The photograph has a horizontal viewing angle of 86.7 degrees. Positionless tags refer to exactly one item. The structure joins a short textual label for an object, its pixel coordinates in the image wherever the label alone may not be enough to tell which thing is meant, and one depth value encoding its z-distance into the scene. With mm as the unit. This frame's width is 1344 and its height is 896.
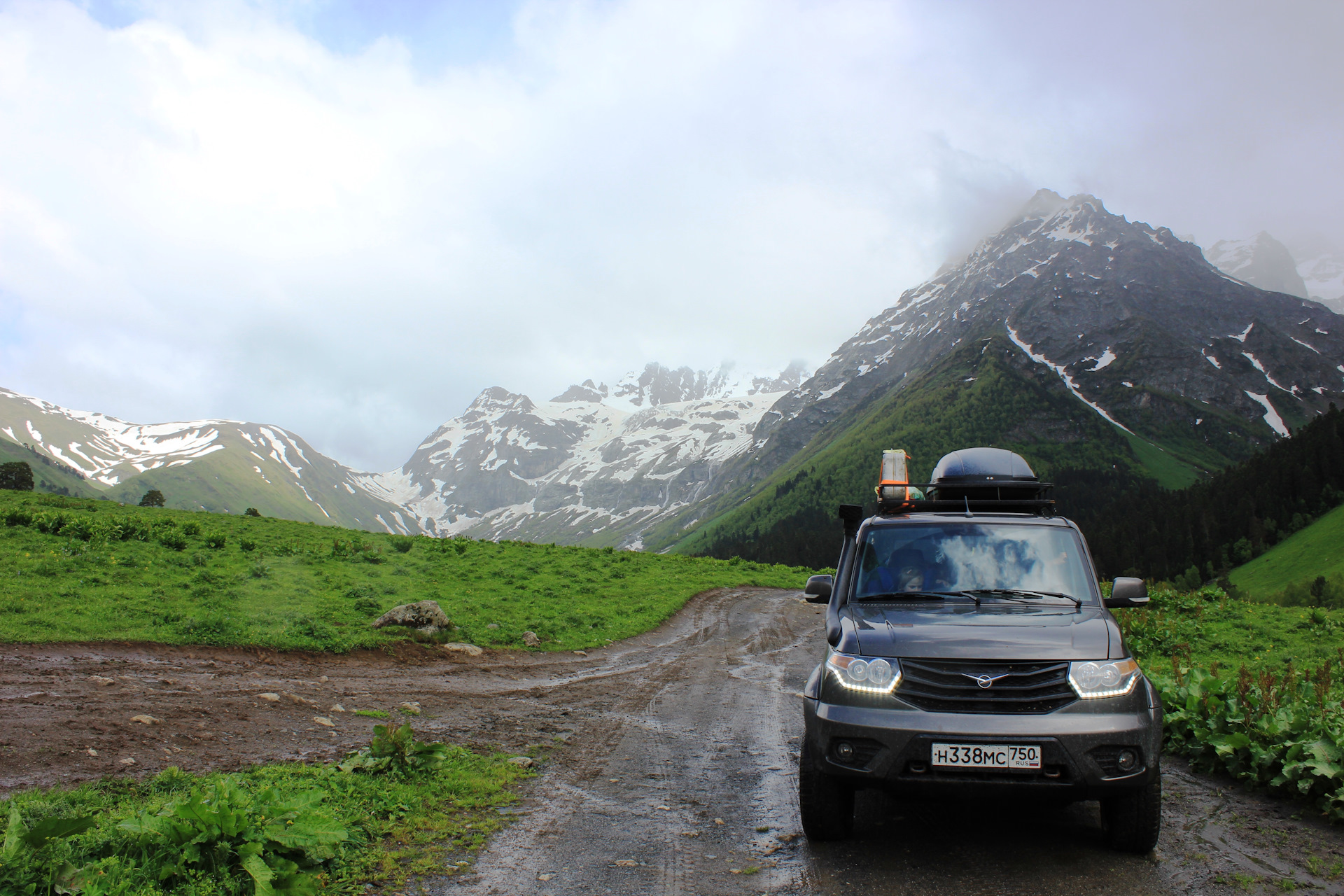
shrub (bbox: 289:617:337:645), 14242
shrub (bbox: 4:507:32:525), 18984
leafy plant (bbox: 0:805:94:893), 3893
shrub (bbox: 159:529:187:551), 19844
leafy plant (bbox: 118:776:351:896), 4492
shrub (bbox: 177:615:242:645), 13219
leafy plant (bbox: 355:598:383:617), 16922
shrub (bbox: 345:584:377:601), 17875
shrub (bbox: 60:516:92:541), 19109
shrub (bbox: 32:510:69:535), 18984
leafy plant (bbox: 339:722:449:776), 7086
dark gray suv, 5301
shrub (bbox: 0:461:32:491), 41438
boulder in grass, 15836
